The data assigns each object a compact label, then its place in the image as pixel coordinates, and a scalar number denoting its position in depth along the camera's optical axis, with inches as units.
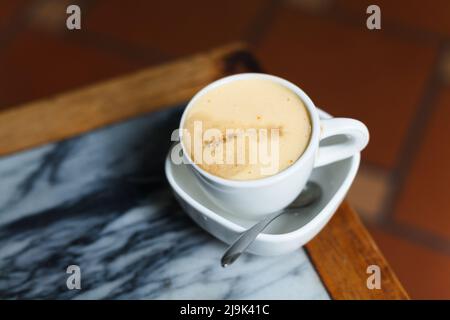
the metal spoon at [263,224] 18.4
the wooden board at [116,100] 25.2
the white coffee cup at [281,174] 17.9
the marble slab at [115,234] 20.9
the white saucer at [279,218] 19.1
